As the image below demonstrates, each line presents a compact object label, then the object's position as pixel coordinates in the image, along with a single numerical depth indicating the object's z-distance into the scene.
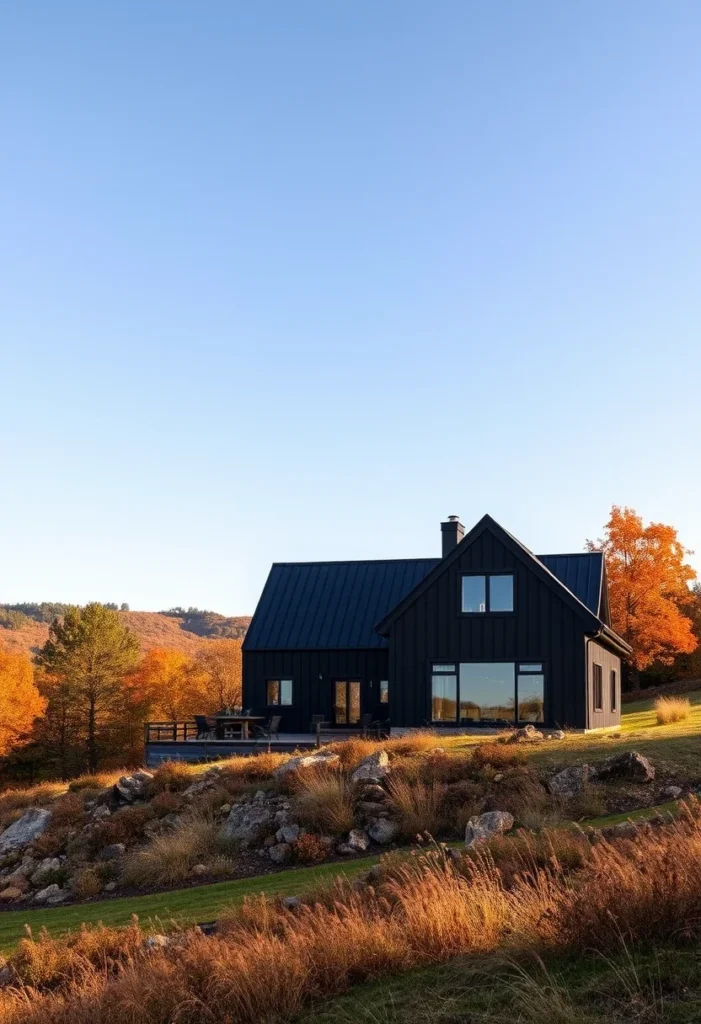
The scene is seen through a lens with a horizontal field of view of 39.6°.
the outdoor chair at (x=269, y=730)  30.05
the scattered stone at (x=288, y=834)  16.70
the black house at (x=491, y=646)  27.45
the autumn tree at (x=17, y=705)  46.44
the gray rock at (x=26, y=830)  20.23
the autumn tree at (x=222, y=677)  61.06
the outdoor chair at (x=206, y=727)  30.19
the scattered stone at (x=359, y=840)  15.97
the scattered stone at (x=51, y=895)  16.77
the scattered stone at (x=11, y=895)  17.47
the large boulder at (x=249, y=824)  17.31
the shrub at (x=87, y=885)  16.48
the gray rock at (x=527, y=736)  21.50
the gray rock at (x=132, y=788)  21.20
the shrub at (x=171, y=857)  16.02
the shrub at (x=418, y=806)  16.02
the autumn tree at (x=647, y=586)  45.94
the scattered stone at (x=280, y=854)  16.22
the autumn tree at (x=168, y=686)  55.22
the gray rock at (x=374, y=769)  18.02
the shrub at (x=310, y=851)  15.95
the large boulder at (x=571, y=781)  16.45
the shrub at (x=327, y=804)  16.69
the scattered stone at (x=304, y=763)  19.31
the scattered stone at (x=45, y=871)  18.00
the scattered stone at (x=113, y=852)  18.03
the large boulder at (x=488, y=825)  13.84
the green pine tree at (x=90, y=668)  50.06
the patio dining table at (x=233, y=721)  29.81
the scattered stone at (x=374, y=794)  17.41
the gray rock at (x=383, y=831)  16.14
